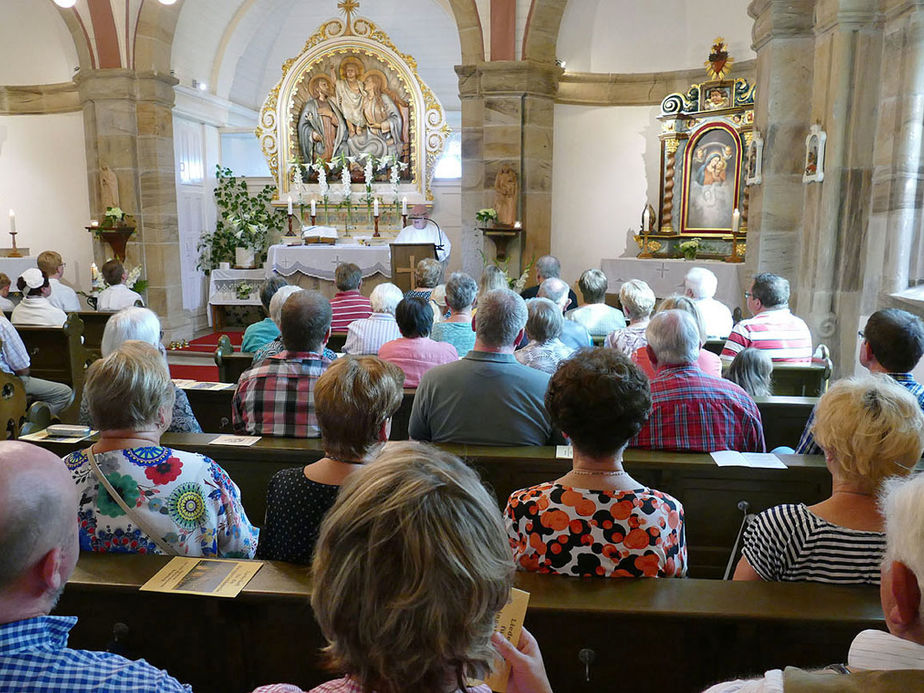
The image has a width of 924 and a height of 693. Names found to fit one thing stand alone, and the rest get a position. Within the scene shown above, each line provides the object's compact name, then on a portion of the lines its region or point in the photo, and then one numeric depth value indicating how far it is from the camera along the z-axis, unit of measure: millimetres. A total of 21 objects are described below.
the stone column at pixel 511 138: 10062
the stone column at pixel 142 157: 10641
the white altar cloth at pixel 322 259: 11344
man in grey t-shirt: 3354
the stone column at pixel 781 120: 6977
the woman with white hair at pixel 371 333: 5184
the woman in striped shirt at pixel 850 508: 1950
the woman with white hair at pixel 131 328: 4238
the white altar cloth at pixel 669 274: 8883
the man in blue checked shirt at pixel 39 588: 1217
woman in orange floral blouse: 1981
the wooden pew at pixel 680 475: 2912
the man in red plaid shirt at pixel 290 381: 3480
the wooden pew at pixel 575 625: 1791
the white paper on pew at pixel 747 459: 2857
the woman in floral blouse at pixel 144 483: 2211
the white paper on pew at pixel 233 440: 3115
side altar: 9680
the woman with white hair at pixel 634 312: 4543
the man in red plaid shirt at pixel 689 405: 3182
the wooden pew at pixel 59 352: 6457
